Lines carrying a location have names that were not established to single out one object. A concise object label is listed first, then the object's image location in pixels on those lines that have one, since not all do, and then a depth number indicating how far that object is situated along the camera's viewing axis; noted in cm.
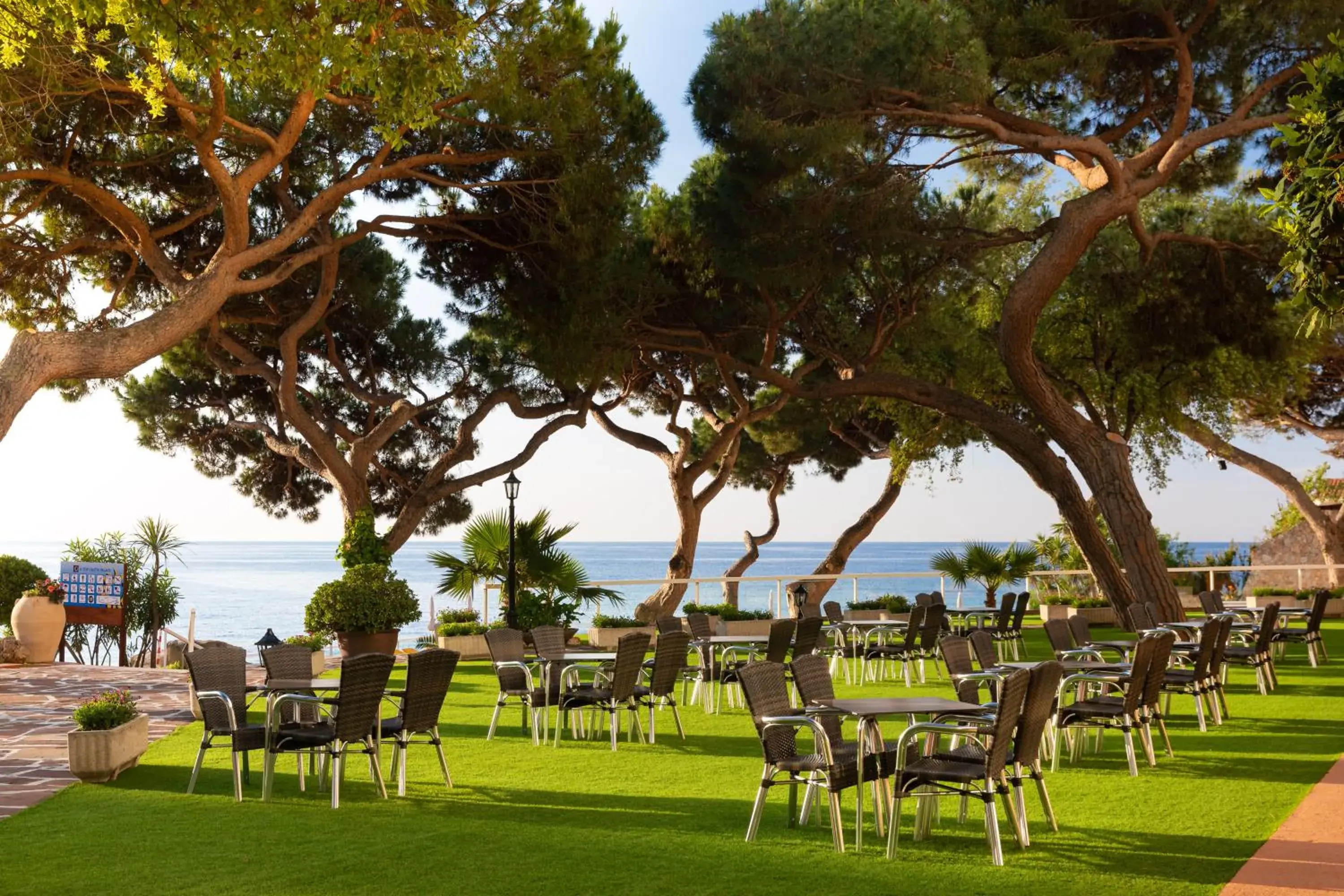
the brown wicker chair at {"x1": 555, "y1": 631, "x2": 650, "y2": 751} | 855
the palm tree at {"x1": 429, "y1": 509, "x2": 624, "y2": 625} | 1639
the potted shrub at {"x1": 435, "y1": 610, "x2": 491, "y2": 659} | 1648
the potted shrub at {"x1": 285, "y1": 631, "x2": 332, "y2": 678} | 1373
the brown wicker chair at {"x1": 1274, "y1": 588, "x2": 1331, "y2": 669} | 1312
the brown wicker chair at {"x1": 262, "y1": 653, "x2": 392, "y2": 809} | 641
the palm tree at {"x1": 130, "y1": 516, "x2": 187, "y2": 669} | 1827
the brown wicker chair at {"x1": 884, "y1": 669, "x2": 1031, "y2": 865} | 511
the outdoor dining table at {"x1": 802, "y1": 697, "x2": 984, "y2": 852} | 548
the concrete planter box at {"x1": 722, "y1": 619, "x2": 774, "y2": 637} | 1766
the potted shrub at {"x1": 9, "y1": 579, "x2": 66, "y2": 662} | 1578
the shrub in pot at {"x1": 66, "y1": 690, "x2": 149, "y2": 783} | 759
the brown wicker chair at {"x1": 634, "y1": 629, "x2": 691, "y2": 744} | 892
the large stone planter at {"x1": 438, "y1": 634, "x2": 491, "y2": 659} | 1645
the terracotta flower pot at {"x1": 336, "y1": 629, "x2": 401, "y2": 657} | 1447
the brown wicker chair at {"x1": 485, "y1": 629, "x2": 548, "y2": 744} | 883
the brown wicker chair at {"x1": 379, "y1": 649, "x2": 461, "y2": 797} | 676
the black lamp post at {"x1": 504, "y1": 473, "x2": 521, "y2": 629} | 1574
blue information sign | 1667
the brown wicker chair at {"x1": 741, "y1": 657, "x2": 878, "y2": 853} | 549
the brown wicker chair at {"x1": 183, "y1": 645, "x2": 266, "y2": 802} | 695
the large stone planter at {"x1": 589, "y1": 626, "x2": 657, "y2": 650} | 1700
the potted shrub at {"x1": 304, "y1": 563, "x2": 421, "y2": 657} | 1443
